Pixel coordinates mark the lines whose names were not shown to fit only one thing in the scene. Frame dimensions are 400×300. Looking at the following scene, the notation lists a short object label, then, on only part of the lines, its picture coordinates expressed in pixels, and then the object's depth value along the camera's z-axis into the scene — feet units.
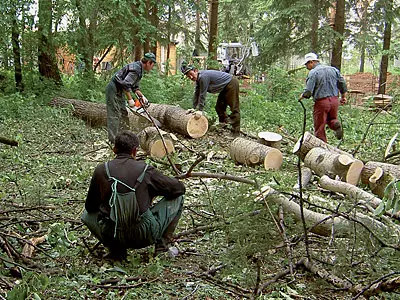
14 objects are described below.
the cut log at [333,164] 23.45
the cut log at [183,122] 31.63
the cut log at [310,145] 26.96
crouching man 13.92
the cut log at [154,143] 28.48
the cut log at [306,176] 23.47
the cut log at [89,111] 38.87
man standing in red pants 30.91
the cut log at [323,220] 14.38
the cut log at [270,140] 29.22
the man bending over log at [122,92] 29.58
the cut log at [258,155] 26.86
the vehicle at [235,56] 102.94
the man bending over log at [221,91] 32.30
